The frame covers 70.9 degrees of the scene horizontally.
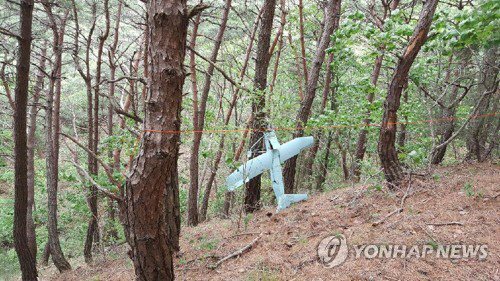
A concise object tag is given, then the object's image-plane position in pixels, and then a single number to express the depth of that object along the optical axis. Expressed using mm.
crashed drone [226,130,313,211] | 5423
